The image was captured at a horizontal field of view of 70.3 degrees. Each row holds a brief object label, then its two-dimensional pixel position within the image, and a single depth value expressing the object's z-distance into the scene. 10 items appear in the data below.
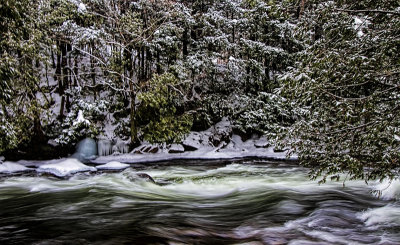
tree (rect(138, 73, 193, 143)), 12.70
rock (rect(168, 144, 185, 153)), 13.91
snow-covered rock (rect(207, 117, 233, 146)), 15.02
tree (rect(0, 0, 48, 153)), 5.91
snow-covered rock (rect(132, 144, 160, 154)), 13.58
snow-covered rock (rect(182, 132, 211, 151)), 14.28
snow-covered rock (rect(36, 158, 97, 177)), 9.63
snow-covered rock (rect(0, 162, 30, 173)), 10.30
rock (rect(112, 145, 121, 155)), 13.59
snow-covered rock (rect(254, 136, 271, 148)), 14.94
